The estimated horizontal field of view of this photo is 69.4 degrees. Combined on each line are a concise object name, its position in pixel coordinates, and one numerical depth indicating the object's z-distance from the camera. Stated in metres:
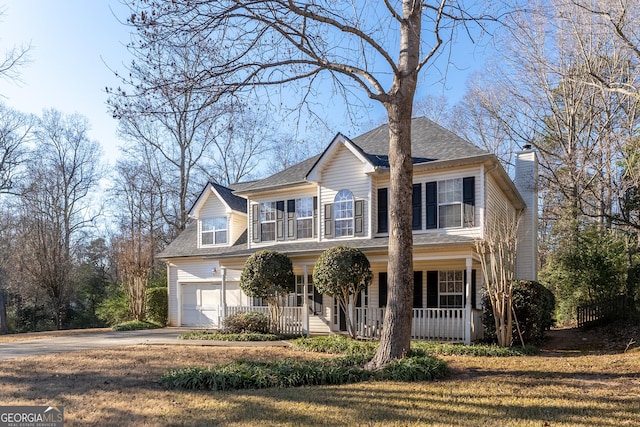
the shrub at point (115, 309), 22.82
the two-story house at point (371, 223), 13.47
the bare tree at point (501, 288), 11.31
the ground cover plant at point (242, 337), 14.22
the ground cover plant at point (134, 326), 19.53
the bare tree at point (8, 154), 24.08
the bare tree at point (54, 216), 23.11
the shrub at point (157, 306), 21.19
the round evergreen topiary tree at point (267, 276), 14.34
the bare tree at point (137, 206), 31.08
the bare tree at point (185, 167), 29.48
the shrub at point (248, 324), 15.11
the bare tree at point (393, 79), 8.08
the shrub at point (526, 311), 11.66
